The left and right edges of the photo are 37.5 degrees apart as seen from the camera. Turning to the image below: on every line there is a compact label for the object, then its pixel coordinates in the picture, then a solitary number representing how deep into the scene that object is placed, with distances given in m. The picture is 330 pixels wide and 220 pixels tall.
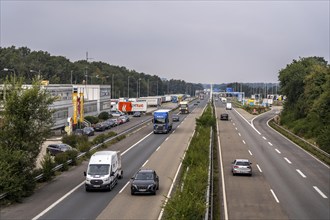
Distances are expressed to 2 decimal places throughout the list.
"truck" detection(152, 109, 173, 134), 70.00
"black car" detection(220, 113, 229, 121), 102.50
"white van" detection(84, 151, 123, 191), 29.91
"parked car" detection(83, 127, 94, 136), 69.44
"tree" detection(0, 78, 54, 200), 28.83
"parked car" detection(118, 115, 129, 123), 93.89
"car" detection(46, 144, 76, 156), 47.41
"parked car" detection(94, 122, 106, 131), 78.13
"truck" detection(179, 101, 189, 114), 123.19
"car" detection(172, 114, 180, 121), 95.87
